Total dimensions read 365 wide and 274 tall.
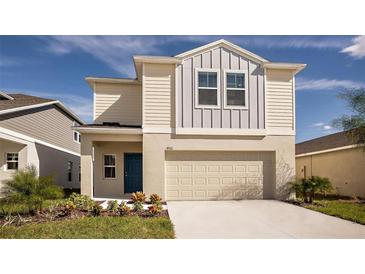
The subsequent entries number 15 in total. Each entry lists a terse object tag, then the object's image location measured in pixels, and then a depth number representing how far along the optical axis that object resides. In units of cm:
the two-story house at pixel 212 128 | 1004
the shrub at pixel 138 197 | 806
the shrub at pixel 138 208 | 768
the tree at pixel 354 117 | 995
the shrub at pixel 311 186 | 951
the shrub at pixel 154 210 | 736
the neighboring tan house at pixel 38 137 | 1161
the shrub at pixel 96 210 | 728
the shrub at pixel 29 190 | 694
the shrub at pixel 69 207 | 735
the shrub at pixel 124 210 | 729
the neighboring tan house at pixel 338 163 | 1205
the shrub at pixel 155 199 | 842
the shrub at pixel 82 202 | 778
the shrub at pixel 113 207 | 755
